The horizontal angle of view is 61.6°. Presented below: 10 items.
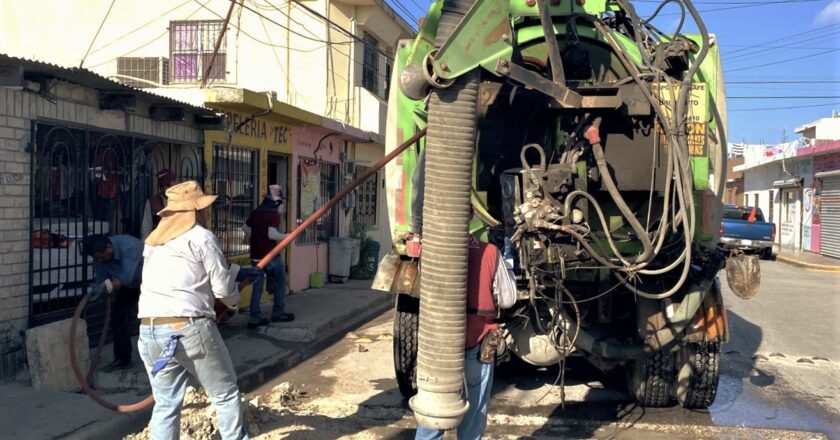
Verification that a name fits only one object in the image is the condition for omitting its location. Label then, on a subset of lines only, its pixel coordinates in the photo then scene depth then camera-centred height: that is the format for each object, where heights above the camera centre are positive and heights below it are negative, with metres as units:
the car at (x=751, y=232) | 21.61 -0.36
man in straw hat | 3.92 -0.60
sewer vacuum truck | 3.18 +0.20
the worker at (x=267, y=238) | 8.52 -0.32
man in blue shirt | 5.68 -0.55
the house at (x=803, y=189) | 23.80 +1.26
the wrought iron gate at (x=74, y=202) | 6.41 +0.07
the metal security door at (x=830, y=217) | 23.30 +0.16
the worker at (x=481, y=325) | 3.72 -0.58
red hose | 4.17 -0.19
